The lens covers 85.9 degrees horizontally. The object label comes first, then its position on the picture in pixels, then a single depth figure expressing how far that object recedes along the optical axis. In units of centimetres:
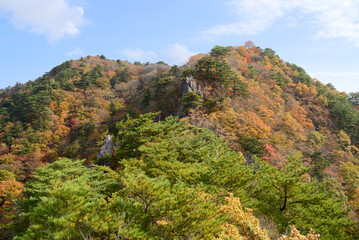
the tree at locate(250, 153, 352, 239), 888
